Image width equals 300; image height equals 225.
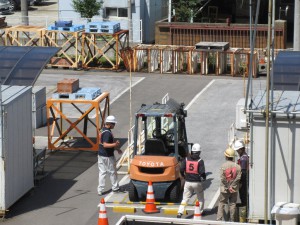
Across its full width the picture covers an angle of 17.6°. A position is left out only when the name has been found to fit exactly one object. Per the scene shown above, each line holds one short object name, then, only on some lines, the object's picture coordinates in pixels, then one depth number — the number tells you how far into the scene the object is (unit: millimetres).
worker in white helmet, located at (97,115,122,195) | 23125
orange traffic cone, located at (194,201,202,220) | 19792
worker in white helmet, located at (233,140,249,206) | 21500
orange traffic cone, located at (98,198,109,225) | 19453
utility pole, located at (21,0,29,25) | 46562
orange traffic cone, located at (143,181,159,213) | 21812
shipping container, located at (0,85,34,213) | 21891
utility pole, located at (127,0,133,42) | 45719
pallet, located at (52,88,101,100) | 27531
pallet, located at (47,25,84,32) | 40781
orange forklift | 22297
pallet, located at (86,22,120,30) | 40250
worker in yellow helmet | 20469
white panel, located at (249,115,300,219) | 20031
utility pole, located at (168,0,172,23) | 45250
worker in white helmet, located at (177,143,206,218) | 21281
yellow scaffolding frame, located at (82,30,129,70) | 40750
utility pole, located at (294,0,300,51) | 35781
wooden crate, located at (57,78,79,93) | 27750
